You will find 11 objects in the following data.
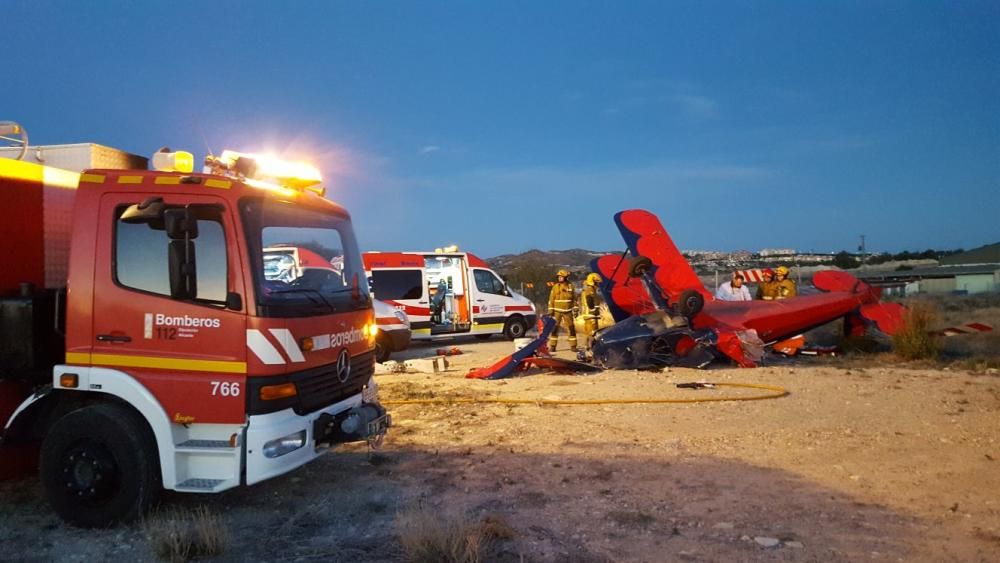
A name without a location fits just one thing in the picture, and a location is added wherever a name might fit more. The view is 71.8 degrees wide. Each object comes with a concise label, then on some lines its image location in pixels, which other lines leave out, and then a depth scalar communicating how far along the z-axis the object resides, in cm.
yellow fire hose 941
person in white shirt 1569
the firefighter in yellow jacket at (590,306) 1633
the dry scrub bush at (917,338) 1263
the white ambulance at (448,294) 1783
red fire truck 482
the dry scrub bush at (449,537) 422
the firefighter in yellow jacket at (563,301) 1630
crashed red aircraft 1220
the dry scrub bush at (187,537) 448
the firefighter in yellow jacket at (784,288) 1509
